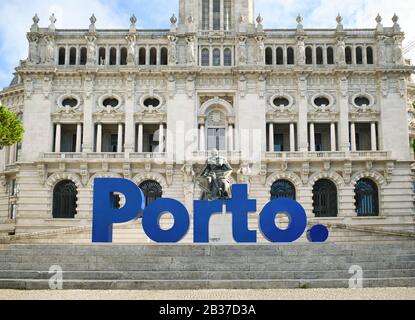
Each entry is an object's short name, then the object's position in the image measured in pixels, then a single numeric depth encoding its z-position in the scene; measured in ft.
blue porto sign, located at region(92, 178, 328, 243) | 85.05
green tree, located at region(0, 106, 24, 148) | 106.73
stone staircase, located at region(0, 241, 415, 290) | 66.28
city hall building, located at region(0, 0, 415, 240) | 145.79
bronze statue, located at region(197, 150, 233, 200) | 95.14
